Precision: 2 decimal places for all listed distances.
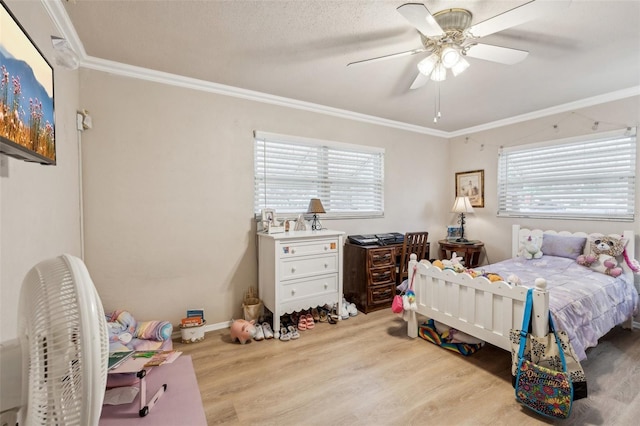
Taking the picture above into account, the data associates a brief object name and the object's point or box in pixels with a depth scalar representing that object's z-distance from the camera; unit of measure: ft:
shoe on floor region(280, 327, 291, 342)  8.54
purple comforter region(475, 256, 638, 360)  6.45
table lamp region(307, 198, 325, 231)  10.11
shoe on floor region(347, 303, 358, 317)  10.40
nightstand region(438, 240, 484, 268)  12.76
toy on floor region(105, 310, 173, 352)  7.09
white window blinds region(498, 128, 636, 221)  9.59
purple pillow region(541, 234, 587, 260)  9.95
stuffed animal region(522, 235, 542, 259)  10.53
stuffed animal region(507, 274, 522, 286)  6.81
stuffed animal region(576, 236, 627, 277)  8.77
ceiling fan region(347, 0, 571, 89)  4.53
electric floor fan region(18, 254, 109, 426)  1.68
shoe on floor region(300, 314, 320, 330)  9.39
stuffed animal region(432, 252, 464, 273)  7.97
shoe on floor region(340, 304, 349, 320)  10.19
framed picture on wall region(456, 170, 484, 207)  13.62
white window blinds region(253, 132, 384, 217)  10.09
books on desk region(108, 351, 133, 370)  3.62
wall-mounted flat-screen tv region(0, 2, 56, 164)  3.30
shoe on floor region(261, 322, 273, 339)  8.65
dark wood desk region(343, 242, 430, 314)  10.69
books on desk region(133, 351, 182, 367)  4.02
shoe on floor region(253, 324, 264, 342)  8.53
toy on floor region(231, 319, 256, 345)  8.27
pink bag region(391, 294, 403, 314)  8.61
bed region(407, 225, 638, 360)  6.34
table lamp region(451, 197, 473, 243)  13.30
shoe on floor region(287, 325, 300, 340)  8.68
